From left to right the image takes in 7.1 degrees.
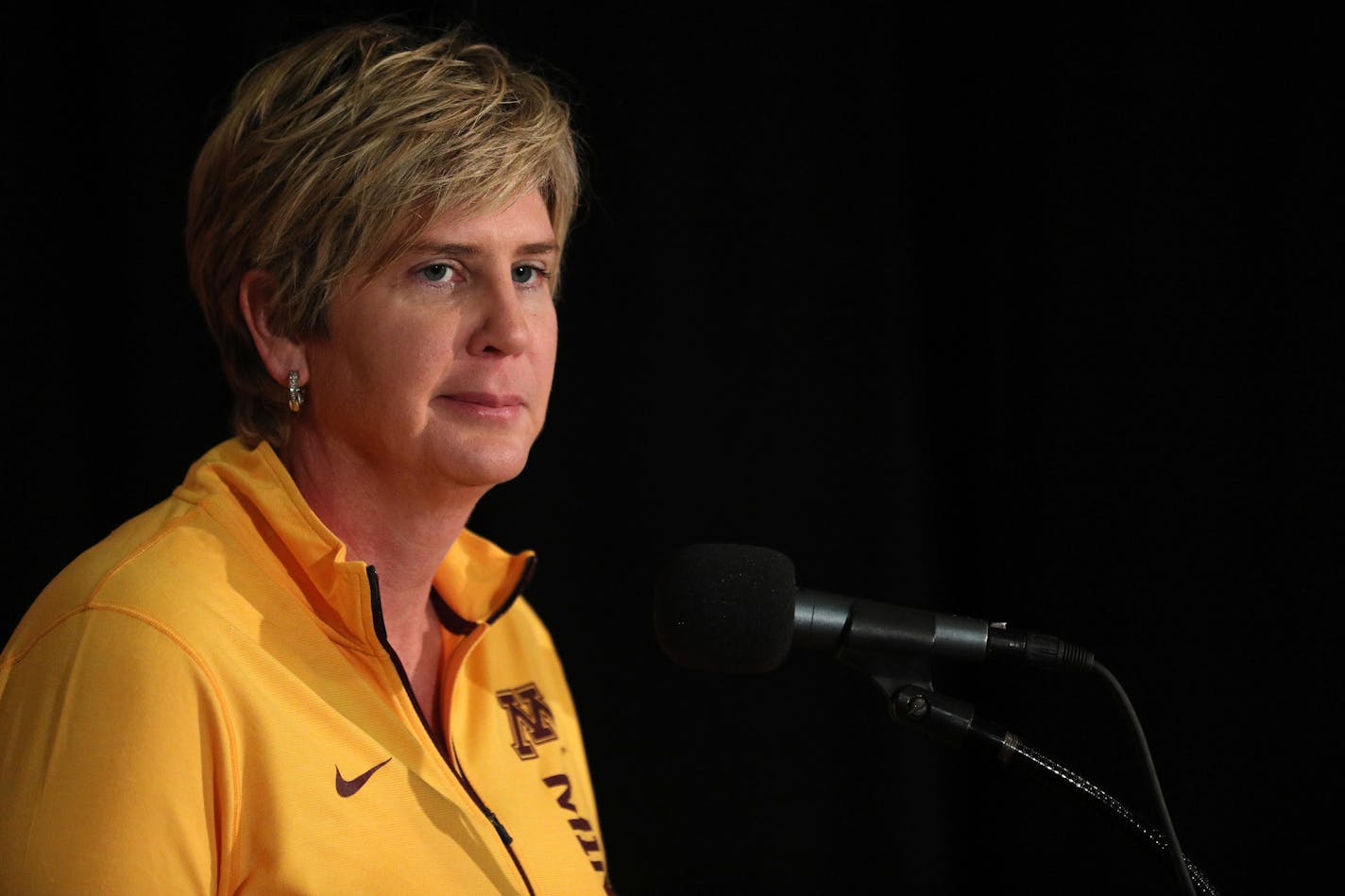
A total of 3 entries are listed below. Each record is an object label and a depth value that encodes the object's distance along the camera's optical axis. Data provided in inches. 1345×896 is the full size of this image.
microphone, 167.8
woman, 168.6
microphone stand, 167.3
